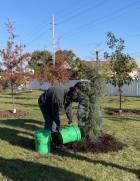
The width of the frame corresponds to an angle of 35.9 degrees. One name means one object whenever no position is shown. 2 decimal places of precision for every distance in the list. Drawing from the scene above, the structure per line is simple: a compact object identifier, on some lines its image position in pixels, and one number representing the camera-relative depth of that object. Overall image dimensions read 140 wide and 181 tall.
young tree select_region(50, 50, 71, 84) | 19.03
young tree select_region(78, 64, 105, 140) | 5.13
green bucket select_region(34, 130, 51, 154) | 4.91
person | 5.11
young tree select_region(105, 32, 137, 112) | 9.79
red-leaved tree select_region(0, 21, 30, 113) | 10.84
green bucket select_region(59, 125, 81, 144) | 4.98
